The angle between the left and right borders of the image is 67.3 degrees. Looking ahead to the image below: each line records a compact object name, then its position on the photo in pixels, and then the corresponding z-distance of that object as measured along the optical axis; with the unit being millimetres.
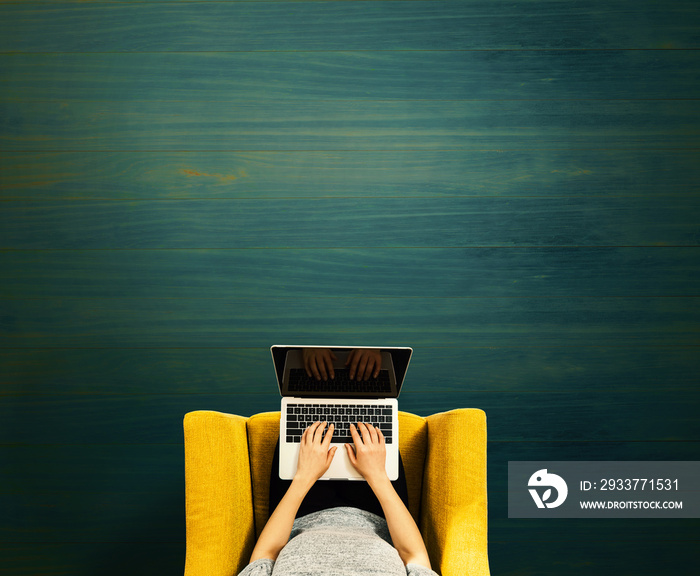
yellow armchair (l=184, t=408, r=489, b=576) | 1261
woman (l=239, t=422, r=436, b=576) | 1086
